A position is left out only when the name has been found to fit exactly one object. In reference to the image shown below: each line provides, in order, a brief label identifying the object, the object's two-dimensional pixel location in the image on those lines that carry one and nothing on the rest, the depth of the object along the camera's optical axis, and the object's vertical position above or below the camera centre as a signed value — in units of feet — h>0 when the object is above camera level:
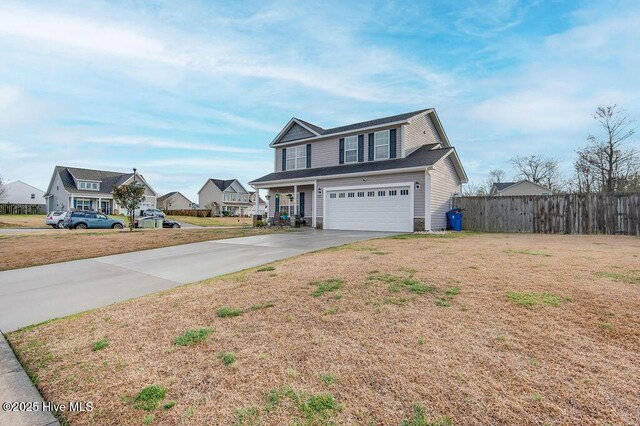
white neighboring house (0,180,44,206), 181.16 +13.33
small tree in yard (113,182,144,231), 67.00 +4.36
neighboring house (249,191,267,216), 197.98 +9.43
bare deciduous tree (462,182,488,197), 129.00 +11.46
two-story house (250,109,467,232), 51.65 +7.70
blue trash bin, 55.72 -0.65
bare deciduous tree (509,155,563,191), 124.57 +19.58
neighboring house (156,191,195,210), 206.68 +10.30
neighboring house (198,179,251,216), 183.93 +12.19
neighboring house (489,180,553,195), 112.97 +10.23
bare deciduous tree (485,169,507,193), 144.25 +18.79
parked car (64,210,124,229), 78.23 -1.32
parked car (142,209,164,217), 115.47 +0.90
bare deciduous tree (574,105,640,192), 73.87 +15.98
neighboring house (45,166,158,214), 137.91 +12.60
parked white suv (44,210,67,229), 83.05 -1.31
